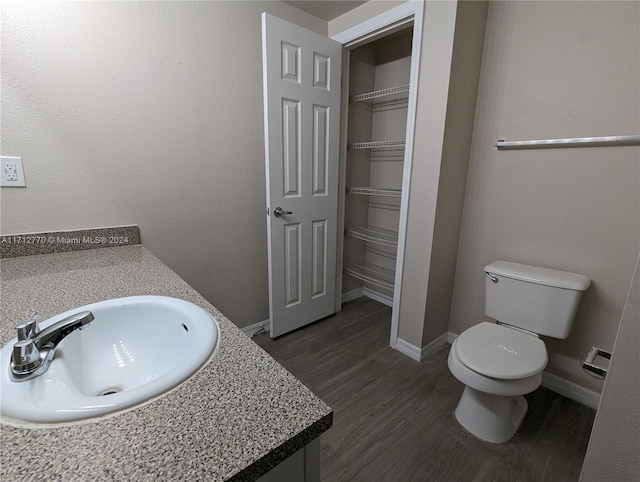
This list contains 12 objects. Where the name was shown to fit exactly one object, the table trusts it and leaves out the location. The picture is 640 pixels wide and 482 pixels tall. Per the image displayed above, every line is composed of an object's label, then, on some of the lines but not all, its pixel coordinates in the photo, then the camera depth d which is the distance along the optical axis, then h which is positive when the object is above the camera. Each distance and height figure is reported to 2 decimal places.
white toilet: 1.31 -0.80
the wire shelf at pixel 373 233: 2.59 -0.55
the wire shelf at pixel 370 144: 2.11 +0.16
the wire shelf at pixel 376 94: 2.11 +0.52
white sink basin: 0.49 -0.40
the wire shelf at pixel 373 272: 2.74 -0.93
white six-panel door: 1.83 +0.00
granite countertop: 0.40 -0.39
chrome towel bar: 1.40 +0.14
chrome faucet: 0.55 -0.34
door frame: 1.71 +0.58
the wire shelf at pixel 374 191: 2.19 -0.18
